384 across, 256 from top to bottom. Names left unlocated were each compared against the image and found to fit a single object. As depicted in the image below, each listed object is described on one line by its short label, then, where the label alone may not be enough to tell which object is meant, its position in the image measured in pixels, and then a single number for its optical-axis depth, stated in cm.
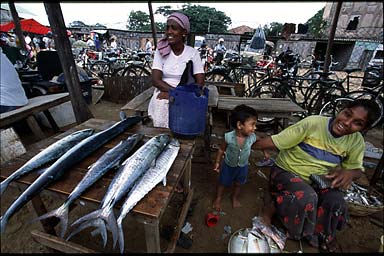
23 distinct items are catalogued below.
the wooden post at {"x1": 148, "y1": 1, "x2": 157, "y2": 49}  547
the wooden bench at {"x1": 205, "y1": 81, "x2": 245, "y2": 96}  581
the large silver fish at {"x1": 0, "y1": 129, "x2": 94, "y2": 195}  142
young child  216
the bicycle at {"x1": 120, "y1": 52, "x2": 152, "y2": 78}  778
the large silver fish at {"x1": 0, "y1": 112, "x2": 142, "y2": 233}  127
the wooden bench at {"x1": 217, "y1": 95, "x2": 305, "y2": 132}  369
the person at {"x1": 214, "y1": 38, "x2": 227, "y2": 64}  1402
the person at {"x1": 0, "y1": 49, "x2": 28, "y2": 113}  309
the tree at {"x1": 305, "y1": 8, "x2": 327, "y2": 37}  2571
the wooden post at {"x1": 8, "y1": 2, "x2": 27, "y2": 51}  624
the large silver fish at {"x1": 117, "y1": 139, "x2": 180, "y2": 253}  123
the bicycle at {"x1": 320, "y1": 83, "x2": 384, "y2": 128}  464
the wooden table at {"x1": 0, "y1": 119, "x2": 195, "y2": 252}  124
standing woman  265
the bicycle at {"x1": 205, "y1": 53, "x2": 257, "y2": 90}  704
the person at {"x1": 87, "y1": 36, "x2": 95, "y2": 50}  1698
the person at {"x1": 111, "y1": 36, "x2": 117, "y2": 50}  1804
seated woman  195
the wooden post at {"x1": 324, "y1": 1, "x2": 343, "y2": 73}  429
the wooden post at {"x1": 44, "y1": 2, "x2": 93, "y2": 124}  351
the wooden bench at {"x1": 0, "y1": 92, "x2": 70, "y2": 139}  313
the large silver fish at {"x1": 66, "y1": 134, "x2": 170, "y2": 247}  123
